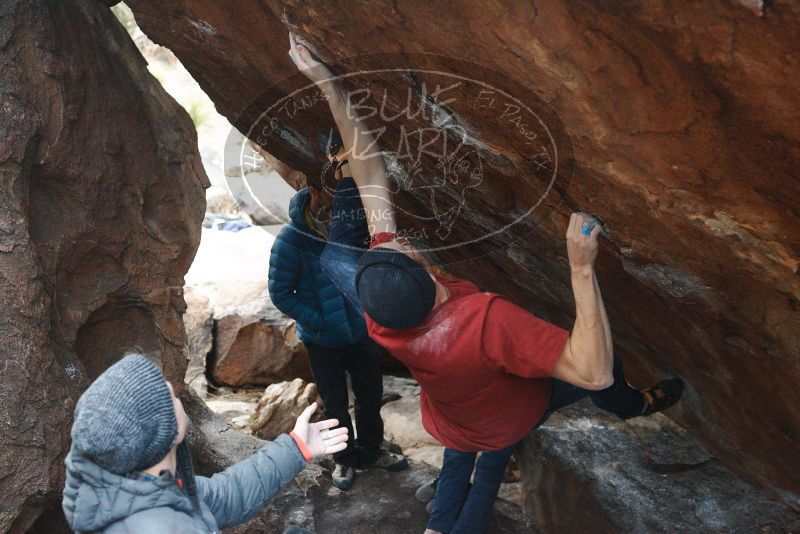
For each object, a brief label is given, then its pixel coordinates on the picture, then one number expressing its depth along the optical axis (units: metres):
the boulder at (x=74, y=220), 2.85
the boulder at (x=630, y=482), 3.44
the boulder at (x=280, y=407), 5.23
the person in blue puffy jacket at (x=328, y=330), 3.96
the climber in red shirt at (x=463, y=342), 2.44
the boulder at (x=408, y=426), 5.08
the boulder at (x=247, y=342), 6.37
